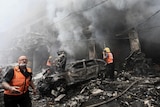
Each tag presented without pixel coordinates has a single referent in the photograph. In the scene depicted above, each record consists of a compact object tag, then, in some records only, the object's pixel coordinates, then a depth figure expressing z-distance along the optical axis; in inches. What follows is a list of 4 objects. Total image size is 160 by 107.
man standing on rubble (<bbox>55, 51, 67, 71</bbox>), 298.4
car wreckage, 280.4
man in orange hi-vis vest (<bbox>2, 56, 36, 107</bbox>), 131.0
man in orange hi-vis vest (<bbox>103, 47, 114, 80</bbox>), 333.4
